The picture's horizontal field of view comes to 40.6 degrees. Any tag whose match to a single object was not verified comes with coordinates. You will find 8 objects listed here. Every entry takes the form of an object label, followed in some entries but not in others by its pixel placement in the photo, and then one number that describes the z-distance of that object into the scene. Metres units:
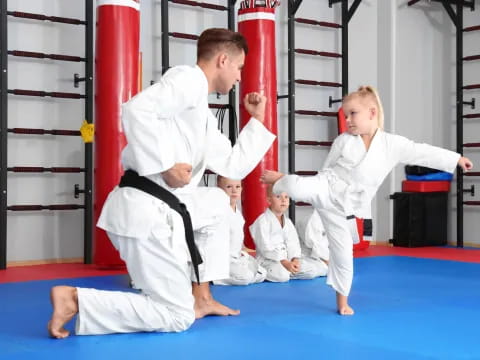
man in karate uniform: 2.50
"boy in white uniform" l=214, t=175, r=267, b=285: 4.08
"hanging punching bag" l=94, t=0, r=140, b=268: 4.75
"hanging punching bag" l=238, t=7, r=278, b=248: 5.64
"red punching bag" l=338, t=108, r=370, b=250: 6.29
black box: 6.88
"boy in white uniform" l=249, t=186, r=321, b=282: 4.28
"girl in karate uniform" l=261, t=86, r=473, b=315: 3.16
